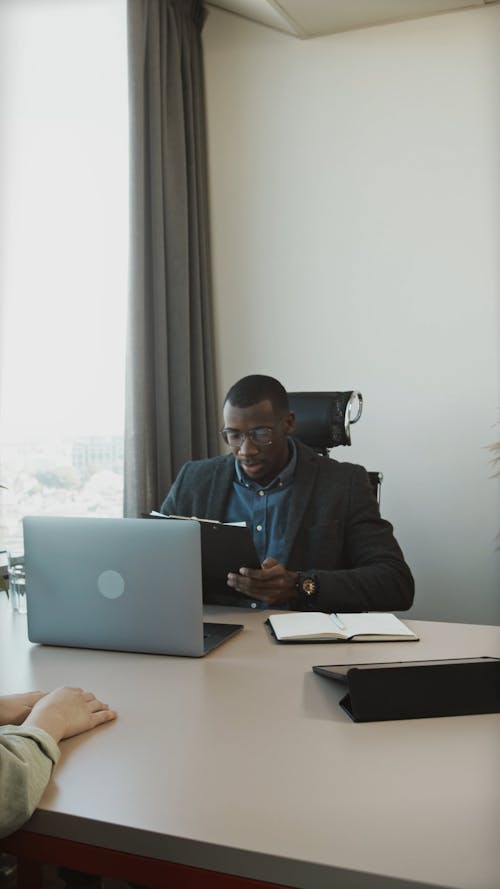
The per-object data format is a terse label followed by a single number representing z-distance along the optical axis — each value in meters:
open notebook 1.76
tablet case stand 1.31
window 3.25
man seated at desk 2.41
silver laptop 1.66
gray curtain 3.50
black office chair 2.71
